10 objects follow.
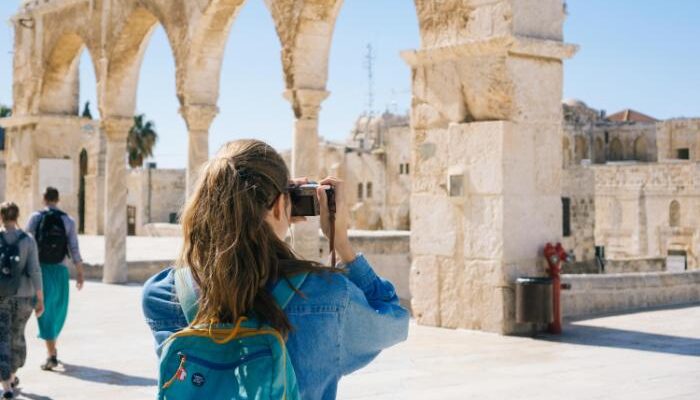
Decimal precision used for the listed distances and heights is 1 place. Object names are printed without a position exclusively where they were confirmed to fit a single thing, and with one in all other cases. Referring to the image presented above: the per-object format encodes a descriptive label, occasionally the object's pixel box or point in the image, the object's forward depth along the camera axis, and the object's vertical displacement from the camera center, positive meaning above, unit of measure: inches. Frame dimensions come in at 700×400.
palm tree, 1803.6 +155.8
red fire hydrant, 300.9 -21.5
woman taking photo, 66.7 -5.2
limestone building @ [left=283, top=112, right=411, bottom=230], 1841.8 +87.7
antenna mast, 2241.6 +381.3
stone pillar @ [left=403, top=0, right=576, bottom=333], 301.6 +19.3
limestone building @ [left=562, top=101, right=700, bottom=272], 1238.6 +48.0
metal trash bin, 288.7 -30.0
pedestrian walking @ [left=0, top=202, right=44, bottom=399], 219.6 -19.7
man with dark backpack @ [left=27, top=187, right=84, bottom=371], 266.2 -14.4
